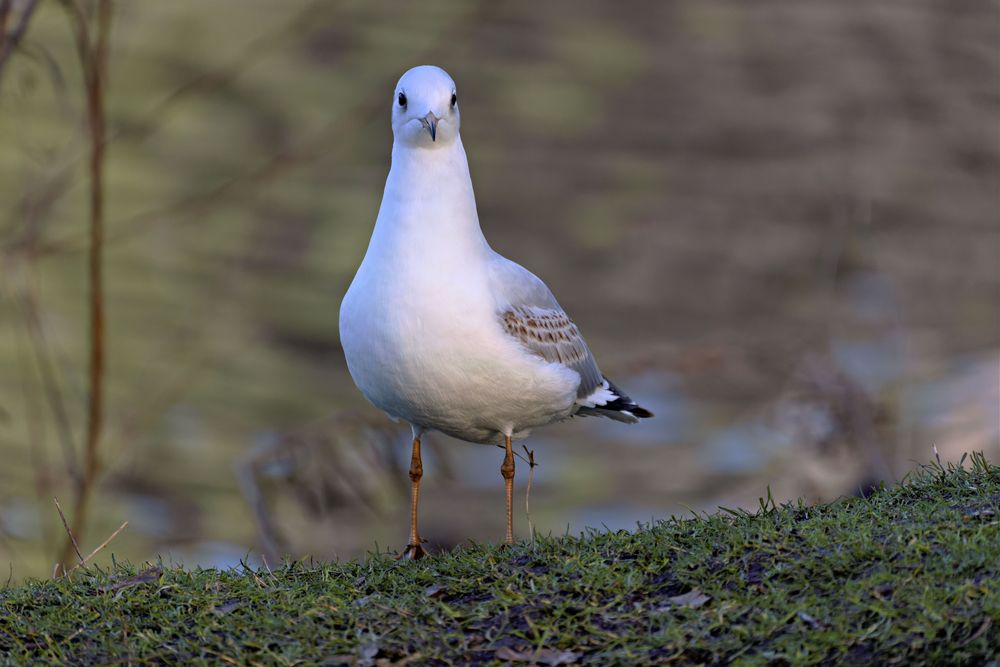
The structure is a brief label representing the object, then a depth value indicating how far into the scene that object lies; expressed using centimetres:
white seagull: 988
